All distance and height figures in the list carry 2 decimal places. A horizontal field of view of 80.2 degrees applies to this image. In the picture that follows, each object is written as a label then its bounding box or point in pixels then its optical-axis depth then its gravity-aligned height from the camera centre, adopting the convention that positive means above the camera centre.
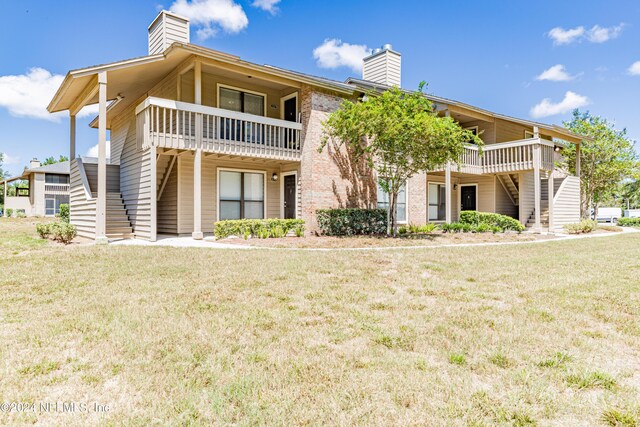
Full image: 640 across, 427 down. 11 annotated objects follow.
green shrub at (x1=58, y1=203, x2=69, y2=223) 17.99 +0.23
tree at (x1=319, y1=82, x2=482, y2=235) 11.94 +2.69
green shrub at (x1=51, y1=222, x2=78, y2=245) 10.53 -0.46
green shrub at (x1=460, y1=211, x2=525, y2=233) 16.67 -0.25
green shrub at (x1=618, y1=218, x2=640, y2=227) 26.50 -0.58
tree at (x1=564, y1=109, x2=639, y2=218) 23.30 +3.50
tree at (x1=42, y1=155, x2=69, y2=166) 77.44 +11.41
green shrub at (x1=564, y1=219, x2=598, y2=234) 17.67 -0.61
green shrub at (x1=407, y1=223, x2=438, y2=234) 15.17 -0.56
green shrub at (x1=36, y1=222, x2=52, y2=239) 11.59 -0.44
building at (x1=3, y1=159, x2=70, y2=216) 36.50 +2.72
